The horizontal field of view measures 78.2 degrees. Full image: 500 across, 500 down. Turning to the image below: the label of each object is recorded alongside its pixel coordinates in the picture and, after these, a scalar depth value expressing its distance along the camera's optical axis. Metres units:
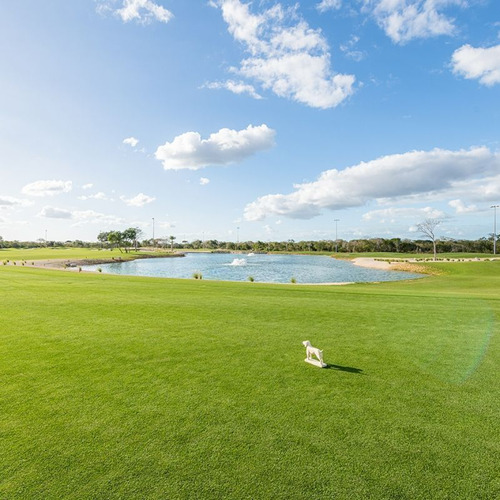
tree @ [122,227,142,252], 140.12
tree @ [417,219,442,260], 72.56
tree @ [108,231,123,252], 127.19
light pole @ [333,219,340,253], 156.12
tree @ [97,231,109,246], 181.88
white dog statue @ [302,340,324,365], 6.18
